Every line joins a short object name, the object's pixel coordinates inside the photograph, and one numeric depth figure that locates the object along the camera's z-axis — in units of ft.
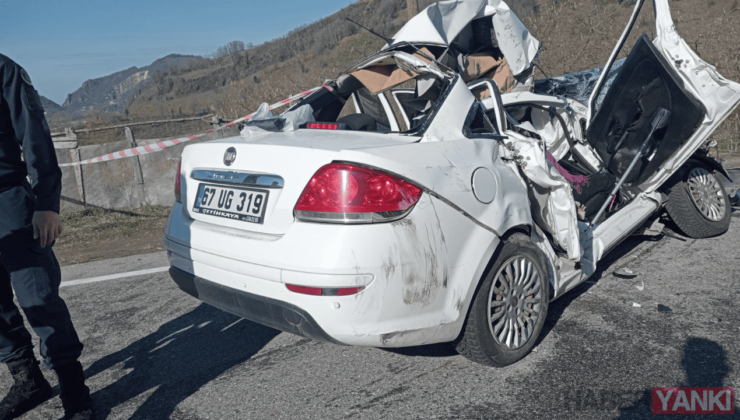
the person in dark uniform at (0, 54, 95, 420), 8.86
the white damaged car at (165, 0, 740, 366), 8.41
